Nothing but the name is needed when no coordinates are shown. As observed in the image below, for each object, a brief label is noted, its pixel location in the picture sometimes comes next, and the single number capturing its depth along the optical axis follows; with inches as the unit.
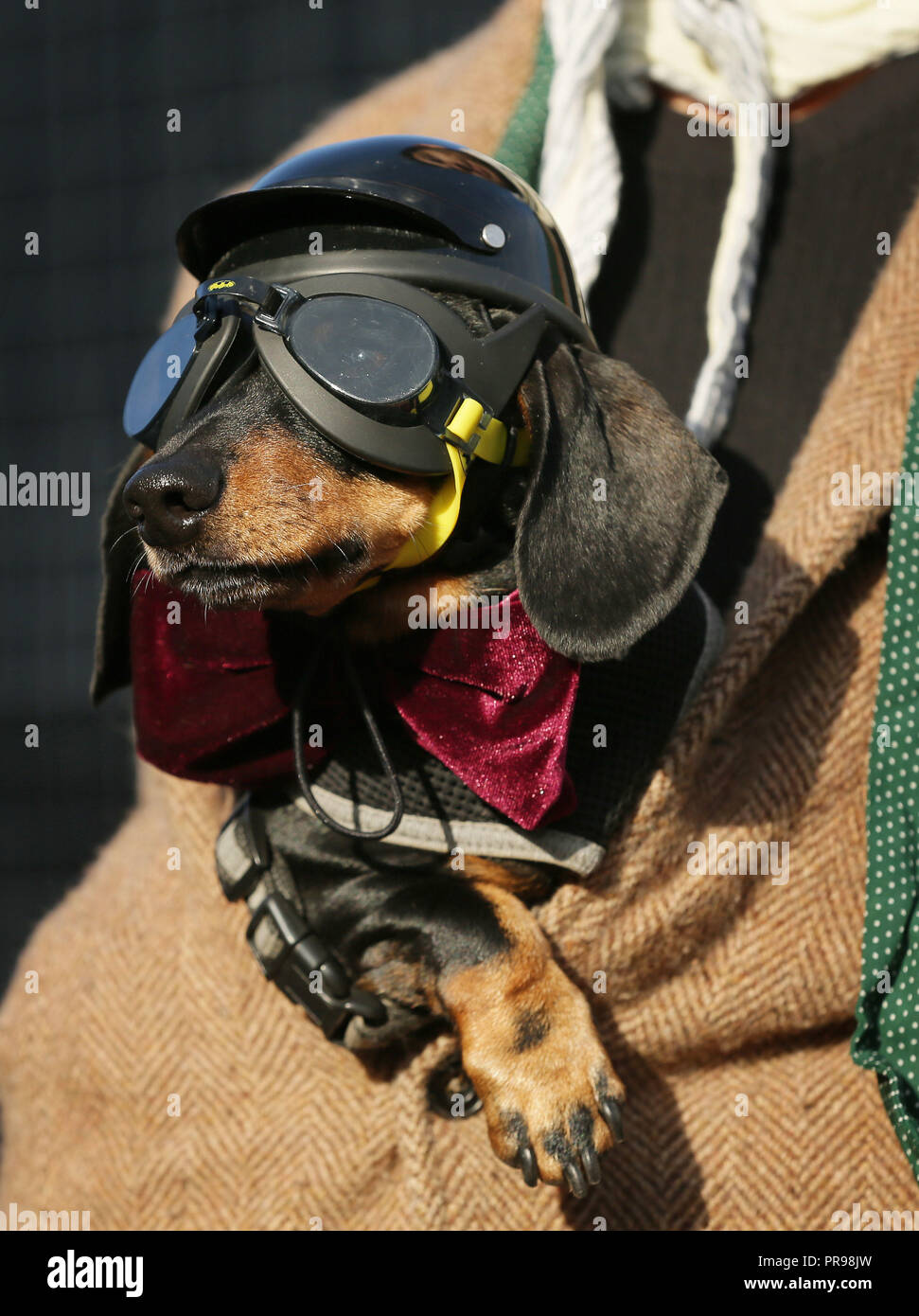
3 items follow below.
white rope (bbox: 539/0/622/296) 69.0
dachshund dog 61.9
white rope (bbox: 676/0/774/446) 68.2
